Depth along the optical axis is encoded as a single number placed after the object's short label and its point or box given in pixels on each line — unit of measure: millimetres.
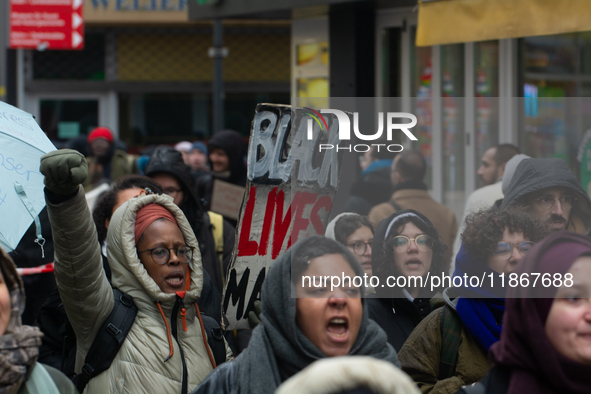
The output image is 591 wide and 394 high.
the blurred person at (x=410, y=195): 7301
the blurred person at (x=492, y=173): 8703
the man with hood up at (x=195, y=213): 9750
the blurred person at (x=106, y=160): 19812
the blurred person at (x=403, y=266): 6441
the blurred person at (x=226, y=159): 13477
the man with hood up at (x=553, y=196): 6184
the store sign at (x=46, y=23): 24141
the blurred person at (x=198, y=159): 19516
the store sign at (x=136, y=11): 32719
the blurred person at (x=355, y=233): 7082
